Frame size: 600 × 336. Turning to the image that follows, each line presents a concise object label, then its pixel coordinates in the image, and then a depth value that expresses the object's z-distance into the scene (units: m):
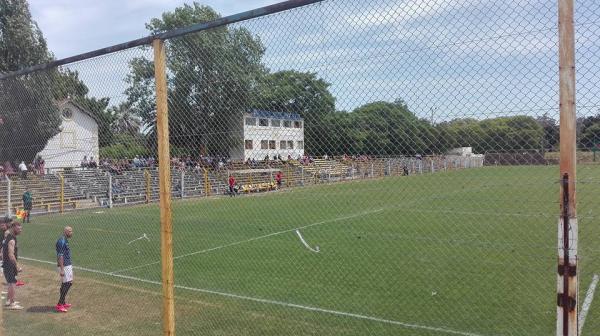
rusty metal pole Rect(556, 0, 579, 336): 2.98
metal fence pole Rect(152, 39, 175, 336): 4.55
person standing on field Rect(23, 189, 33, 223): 17.89
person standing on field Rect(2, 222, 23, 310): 8.40
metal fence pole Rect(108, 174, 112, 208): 22.67
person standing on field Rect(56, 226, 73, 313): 8.18
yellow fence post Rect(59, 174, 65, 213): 21.13
